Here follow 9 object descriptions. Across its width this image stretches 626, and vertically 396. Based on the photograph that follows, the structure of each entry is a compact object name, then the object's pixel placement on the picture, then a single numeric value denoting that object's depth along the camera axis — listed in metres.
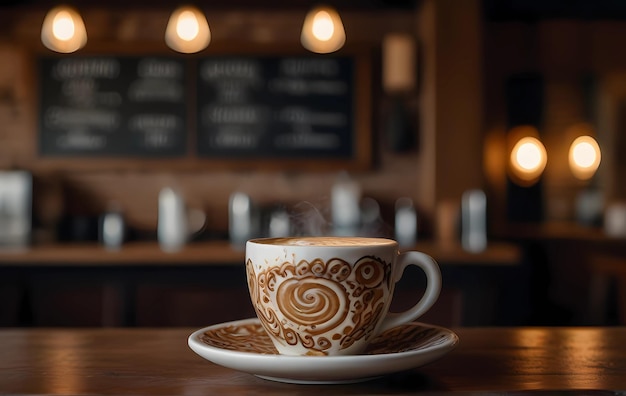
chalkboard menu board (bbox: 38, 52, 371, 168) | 3.99
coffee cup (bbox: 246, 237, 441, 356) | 0.76
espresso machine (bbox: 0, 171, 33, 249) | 3.50
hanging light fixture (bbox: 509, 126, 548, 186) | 5.46
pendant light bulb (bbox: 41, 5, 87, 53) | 3.31
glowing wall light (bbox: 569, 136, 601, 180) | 5.73
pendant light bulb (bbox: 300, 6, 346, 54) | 3.33
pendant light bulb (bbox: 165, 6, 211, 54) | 3.26
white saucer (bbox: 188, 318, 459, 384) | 0.71
